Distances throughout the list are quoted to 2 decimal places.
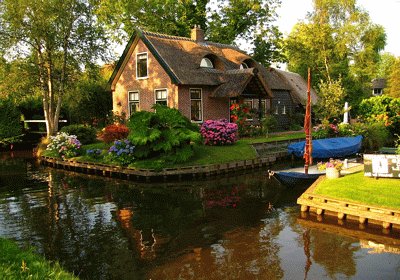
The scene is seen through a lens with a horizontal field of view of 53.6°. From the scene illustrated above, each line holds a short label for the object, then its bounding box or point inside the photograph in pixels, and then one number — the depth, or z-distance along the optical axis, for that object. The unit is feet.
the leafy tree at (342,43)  157.58
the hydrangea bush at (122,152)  71.72
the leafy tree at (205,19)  124.06
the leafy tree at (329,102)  103.09
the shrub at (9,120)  116.16
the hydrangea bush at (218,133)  80.33
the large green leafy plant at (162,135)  69.21
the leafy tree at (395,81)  176.59
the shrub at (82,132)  93.30
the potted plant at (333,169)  50.37
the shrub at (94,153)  79.87
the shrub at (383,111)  113.29
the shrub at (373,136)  97.40
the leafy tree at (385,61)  276.53
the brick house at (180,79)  92.99
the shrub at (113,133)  82.74
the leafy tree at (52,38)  92.43
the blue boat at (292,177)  54.29
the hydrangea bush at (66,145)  85.05
